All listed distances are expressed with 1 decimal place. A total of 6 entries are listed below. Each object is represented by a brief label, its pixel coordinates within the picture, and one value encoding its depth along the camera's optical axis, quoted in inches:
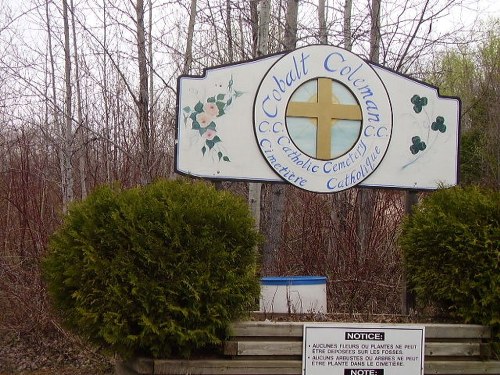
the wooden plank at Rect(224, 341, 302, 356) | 192.7
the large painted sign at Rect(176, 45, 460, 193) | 227.0
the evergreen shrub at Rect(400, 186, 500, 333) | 199.5
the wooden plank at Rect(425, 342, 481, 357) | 203.2
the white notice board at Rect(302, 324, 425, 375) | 198.1
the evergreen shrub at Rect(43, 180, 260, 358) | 183.6
